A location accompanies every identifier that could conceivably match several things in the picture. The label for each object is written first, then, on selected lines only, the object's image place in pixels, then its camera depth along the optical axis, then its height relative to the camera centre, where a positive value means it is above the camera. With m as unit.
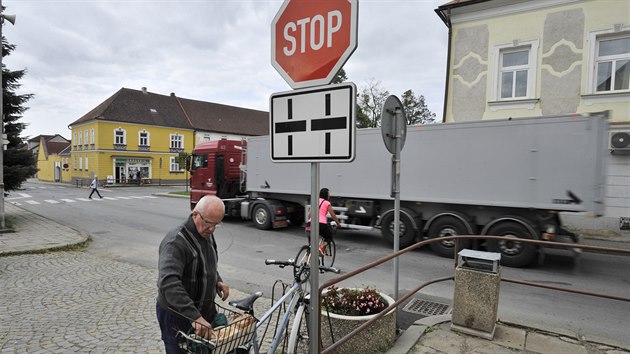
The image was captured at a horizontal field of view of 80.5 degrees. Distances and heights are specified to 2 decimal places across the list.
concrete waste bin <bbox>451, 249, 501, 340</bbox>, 4.03 -1.35
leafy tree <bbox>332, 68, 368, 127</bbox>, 40.91 +5.62
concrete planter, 3.58 -1.62
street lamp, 10.72 -0.31
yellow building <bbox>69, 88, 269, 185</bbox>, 41.19 +3.39
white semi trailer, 7.20 -0.21
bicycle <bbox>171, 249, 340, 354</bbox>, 2.17 -1.08
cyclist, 7.80 -1.17
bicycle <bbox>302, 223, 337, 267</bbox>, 7.73 -1.81
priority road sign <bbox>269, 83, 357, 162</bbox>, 2.03 +0.25
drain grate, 5.11 -1.96
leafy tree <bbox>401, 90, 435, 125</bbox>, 56.83 +9.86
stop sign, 2.09 +0.77
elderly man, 2.33 -0.71
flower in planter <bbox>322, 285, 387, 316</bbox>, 3.85 -1.40
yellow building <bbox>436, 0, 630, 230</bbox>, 10.29 +3.31
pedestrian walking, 25.40 -1.54
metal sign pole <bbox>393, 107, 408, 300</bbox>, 4.32 -0.18
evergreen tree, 13.56 +1.07
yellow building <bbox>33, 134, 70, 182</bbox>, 50.56 +0.05
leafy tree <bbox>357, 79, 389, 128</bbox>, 40.25 +6.82
